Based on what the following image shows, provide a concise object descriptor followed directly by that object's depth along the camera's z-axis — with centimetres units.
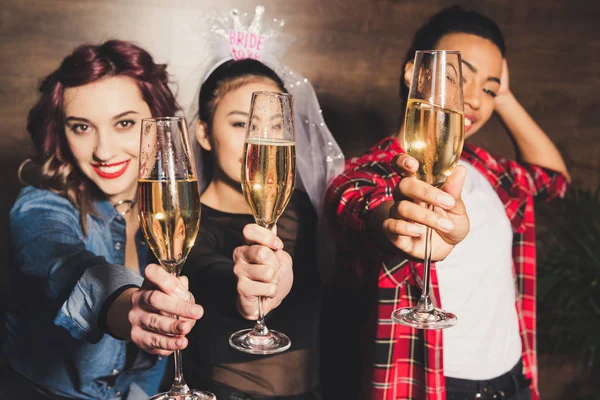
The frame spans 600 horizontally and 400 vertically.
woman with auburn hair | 166
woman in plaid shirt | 166
